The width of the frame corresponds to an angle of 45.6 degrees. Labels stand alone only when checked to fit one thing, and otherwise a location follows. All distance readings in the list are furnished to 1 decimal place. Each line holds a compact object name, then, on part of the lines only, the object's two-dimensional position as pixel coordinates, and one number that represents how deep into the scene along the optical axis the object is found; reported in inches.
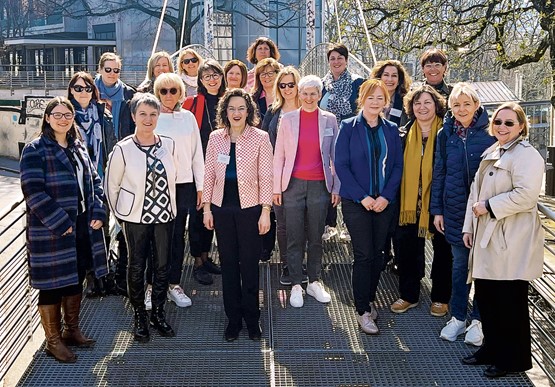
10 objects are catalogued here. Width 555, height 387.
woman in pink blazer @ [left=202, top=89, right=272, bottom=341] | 187.2
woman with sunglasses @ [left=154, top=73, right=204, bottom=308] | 199.8
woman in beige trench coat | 159.8
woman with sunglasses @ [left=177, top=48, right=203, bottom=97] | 246.2
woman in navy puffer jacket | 181.3
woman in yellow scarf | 199.2
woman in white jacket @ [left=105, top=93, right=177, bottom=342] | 180.2
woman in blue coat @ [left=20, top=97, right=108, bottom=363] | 167.3
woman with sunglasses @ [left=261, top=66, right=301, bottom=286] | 215.0
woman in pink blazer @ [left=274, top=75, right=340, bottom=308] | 205.8
